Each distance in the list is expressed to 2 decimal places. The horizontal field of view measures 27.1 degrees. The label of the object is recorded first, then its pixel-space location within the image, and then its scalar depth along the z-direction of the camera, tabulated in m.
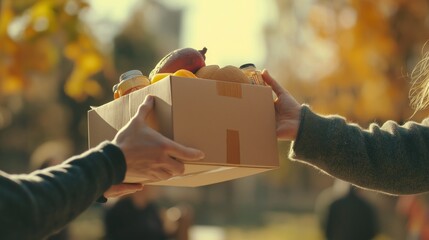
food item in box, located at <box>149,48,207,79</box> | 2.92
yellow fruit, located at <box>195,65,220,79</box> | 2.85
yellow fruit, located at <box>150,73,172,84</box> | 2.84
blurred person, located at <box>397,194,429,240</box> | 9.34
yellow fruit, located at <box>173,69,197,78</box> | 2.76
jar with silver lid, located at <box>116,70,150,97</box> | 2.90
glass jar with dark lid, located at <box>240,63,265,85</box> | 2.95
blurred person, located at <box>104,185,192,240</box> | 7.45
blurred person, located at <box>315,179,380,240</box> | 9.06
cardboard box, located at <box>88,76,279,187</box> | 2.62
